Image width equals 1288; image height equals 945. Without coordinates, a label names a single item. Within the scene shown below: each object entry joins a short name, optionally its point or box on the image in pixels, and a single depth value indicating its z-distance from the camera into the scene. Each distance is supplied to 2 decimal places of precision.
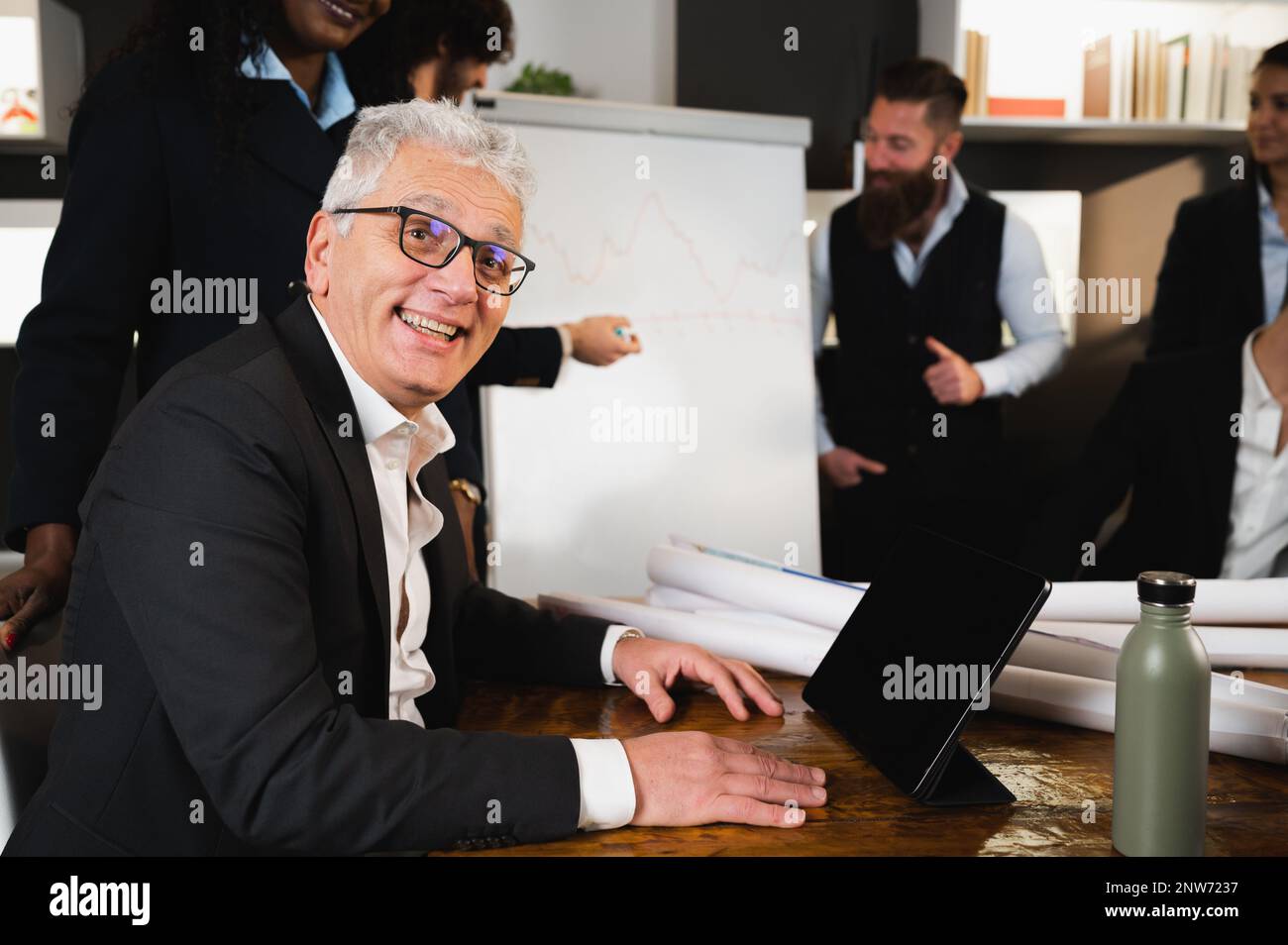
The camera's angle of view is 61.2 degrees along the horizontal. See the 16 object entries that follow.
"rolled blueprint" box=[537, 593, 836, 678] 1.34
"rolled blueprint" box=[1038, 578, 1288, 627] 1.44
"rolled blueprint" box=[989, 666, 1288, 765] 1.07
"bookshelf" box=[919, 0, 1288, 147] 3.91
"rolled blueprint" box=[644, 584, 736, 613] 1.51
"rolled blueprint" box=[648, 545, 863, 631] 1.38
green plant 3.81
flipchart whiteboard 3.02
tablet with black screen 0.95
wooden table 0.89
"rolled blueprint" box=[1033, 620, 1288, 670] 1.38
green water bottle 0.82
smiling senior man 0.91
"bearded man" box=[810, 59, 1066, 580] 3.22
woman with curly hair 1.55
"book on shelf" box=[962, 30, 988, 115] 3.86
